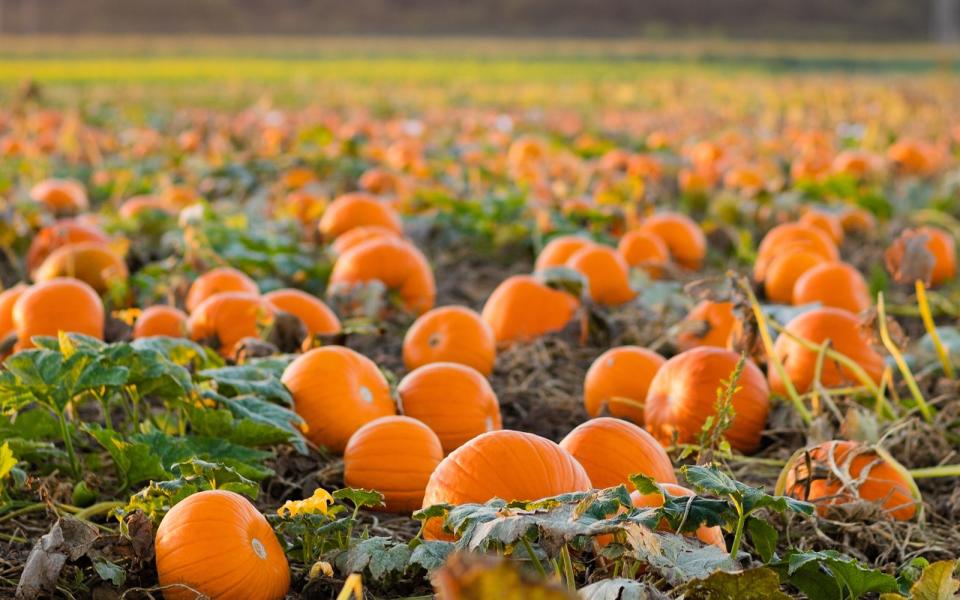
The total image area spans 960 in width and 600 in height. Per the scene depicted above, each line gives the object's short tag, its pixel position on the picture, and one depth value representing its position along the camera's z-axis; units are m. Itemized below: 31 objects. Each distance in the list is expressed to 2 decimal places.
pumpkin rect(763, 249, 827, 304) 10.08
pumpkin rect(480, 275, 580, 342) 9.09
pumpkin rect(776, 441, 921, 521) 5.68
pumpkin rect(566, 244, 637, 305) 9.98
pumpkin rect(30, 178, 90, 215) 13.55
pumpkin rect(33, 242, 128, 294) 9.63
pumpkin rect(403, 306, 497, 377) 7.99
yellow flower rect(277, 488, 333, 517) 4.82
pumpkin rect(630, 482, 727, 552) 4.80
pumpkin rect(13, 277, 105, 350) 7.98
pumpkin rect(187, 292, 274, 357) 7.91
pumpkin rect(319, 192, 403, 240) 11.80
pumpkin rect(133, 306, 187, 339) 8.08
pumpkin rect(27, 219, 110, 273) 10.48
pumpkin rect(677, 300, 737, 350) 8.26
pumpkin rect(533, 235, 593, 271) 10.53
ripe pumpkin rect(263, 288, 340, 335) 8.37
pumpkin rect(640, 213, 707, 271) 12.00
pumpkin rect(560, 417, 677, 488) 5.40
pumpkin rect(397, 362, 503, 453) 6.59
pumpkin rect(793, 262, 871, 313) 9.16
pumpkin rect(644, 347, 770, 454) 6.66
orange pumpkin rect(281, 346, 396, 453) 6.57
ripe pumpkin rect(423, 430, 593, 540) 4.80
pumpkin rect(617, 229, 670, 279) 11.23
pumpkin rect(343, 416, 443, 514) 5.89
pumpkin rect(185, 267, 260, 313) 8.85
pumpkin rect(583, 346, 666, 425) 7.30
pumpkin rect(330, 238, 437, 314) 9.70
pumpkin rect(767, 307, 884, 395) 7.52
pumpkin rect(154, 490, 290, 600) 4.69
